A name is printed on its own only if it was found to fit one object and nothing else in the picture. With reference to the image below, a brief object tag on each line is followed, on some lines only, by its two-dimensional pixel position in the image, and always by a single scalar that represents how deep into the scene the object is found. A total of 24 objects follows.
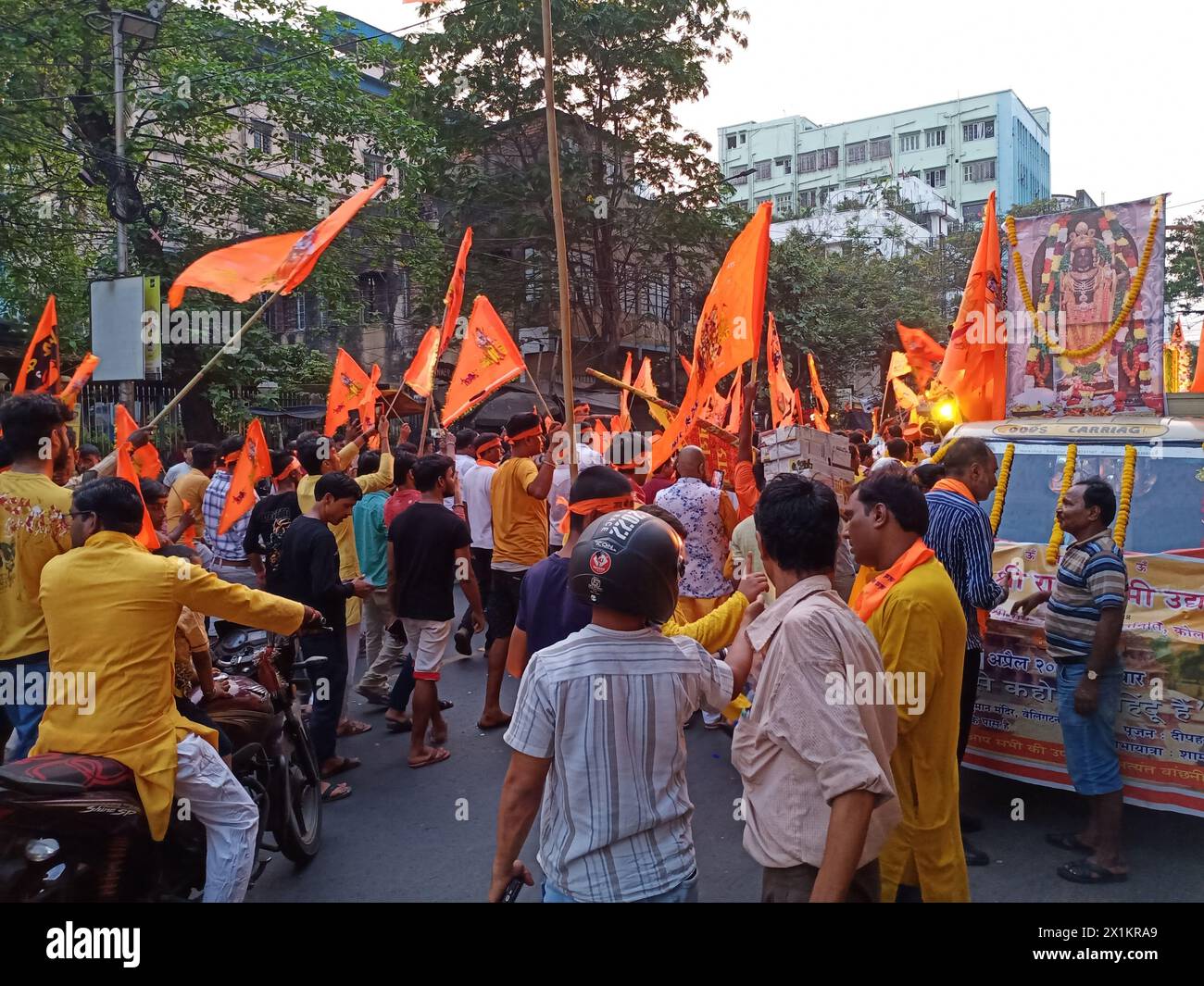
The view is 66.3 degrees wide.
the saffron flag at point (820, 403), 11.86
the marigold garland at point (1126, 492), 4.86
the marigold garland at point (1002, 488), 5.27
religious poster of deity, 5.29
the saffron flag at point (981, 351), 6.22
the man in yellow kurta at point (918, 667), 2.96
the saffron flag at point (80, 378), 6.80
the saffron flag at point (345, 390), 10.75
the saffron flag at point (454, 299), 8.23
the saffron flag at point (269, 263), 5.36
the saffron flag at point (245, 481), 6.90
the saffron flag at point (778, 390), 9.99
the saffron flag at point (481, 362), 8.48
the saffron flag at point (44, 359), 7.47
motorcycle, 2.79
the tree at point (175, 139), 13.27
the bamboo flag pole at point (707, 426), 6.38
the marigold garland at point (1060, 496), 4.82
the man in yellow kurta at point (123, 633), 3.01
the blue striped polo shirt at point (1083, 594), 4.05
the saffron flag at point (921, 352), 12.81
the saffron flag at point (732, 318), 5.78
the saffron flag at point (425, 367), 9.06
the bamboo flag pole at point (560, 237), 5.59
